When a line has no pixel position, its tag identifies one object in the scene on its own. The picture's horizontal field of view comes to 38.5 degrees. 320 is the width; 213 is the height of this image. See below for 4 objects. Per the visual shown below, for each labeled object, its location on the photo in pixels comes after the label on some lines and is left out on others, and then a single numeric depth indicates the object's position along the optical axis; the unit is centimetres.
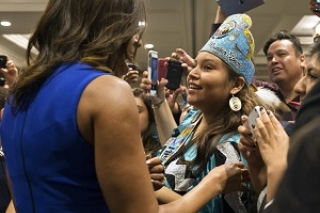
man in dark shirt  279
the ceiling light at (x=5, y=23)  621
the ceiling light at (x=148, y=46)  766
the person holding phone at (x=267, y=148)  99
